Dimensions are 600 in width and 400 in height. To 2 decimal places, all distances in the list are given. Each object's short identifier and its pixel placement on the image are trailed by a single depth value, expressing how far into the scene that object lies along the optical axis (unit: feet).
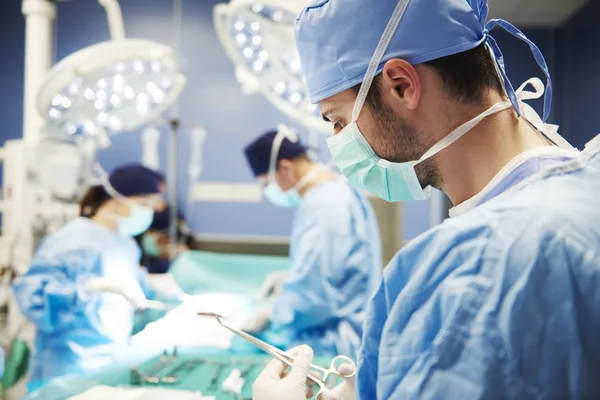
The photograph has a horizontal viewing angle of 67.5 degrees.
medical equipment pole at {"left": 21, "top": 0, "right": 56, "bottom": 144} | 7.77
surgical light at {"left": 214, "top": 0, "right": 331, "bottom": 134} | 6.19
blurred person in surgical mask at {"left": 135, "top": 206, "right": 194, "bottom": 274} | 11.94
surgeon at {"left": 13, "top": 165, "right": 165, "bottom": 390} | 5.02
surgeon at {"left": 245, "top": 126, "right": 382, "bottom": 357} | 5.78
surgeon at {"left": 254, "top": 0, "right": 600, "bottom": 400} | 1.72
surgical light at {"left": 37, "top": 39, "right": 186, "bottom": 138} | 5.96
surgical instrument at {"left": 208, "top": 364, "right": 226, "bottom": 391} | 3.93
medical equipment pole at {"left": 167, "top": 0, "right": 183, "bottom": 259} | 12.11
